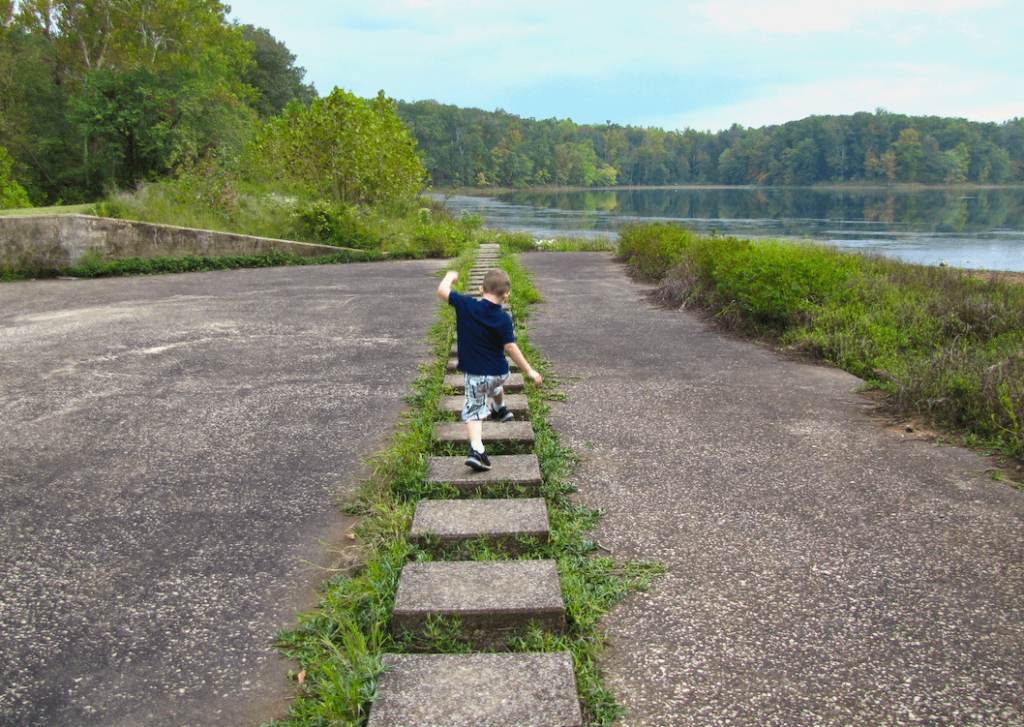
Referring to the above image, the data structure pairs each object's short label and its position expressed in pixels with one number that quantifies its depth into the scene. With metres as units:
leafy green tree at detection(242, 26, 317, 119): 44.03
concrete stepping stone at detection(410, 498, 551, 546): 2.84
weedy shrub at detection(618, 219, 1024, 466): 4.32
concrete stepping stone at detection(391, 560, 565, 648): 2.31
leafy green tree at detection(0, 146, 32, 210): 16.84
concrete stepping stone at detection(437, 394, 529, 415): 4.32
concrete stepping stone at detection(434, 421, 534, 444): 3.87
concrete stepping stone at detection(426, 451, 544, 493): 3.33
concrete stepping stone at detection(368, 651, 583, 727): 1.90
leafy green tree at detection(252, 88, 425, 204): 17.23
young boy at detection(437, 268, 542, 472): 3.58
